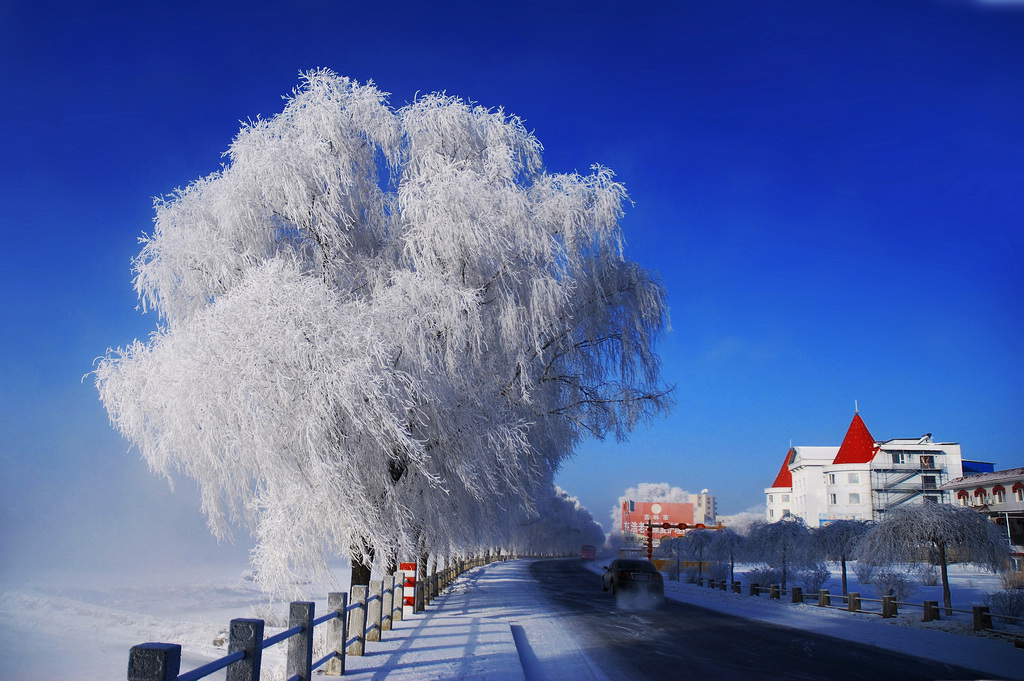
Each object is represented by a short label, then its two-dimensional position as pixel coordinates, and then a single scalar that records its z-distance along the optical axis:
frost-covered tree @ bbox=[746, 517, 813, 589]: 25.09
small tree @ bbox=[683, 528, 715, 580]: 35.28
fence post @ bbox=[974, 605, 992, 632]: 13.75
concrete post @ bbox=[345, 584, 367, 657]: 8.64
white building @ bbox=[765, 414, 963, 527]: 62.56
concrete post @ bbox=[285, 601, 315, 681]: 6.13
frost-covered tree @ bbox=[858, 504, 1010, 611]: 16.06
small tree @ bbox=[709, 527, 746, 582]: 30.12
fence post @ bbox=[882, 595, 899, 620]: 16.89
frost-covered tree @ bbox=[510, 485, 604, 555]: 86.44
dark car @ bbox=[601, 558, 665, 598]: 20.64
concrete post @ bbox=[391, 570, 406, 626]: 12.45
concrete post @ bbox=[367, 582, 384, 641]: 9.88
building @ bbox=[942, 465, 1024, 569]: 47.41
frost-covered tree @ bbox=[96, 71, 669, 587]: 9.38
